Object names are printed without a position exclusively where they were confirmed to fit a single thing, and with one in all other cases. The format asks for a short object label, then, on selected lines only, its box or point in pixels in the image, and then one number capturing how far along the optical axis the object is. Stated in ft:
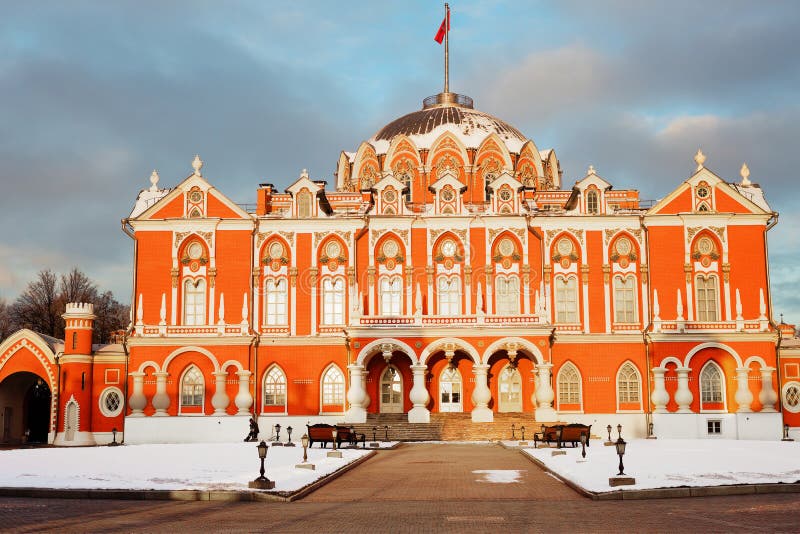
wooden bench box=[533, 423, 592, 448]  124.00
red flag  209.87
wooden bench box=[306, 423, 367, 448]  131.54
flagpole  214.69
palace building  169.17
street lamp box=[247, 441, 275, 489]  76.48
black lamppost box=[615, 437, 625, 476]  79.82
